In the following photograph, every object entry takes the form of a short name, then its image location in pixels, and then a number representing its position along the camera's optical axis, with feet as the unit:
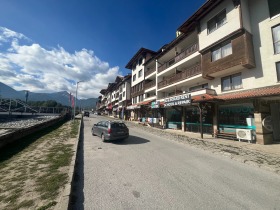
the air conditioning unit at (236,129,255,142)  38.34
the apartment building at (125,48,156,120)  110.01
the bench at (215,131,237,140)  42.91
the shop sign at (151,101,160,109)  75.00
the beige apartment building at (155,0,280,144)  38.22
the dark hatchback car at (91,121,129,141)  37.19
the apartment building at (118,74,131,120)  145.79
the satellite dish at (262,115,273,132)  36.83
